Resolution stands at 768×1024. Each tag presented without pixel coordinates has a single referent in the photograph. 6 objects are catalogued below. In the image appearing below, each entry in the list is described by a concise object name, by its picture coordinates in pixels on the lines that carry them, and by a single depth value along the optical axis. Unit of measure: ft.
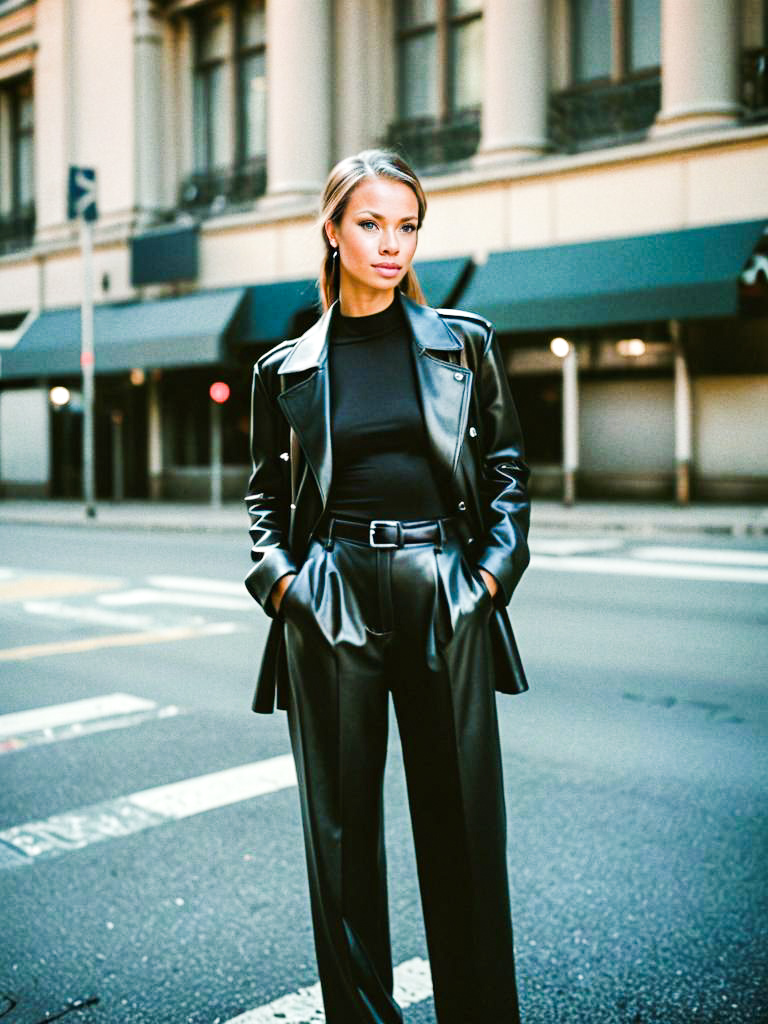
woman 8.32
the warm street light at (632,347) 68.74
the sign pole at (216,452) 76.07
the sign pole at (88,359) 77.36
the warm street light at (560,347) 65.82
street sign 77.25
